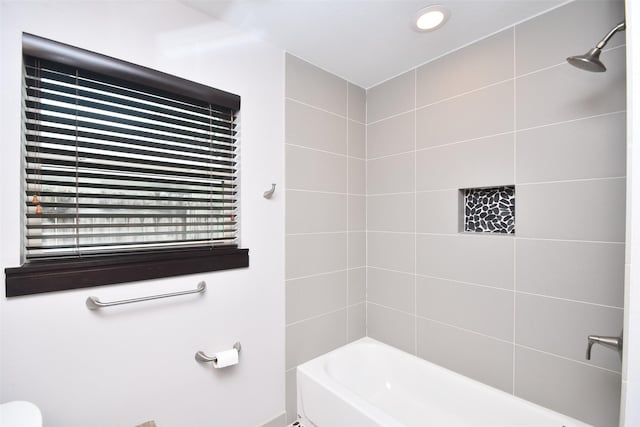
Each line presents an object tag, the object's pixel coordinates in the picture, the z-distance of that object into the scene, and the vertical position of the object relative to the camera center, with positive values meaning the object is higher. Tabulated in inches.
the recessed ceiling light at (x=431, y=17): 53.5 +38.2
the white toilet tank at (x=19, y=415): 31.8 -24.5
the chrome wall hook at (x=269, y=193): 62.8 +3.6
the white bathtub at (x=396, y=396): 55.2 -43.1
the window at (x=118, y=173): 41.1 +6.3
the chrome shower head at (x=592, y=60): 40.8 +22.6
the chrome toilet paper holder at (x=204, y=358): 54.3 -29.2
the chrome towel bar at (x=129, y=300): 43.3 -15.1
